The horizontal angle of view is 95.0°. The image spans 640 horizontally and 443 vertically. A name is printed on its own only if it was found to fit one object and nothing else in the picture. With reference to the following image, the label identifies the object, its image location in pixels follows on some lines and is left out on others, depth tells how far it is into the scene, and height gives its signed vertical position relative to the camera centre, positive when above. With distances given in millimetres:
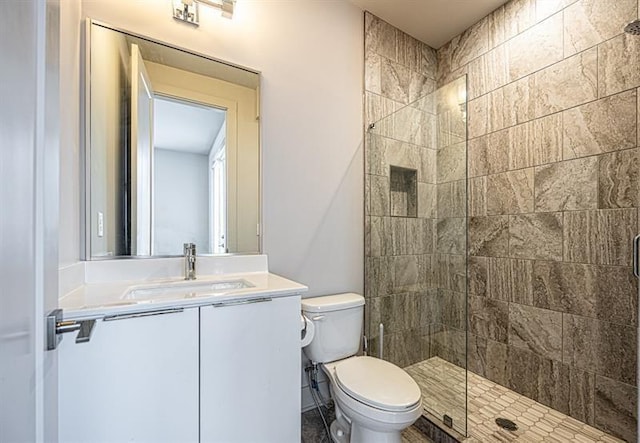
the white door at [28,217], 416 +15
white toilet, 1254 -761
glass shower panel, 2012 -146
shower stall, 1576 +19
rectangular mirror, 1363 +392
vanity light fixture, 1509 +1131
